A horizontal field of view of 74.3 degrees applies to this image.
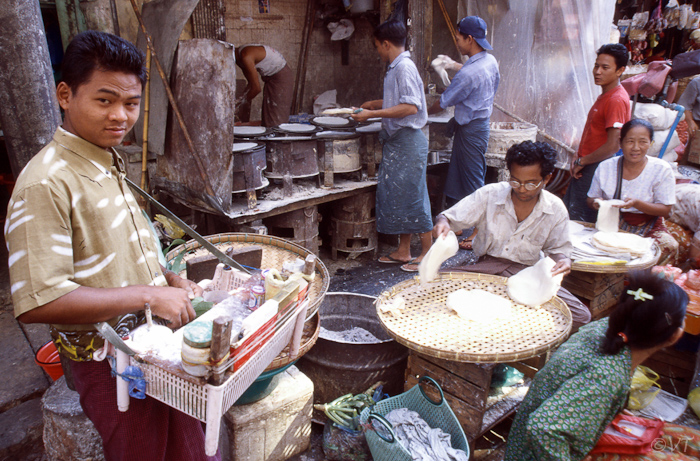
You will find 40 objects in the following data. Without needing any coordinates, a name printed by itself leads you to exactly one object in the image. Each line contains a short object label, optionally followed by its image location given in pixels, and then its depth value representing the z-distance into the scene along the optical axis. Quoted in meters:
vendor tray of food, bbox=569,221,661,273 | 3.17
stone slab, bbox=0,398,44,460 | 2.70
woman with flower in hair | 1.88
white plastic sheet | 6.69
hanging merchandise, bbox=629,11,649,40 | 9.34
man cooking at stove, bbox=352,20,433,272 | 4.54
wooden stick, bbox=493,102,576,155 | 6.71
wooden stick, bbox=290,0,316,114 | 8.59
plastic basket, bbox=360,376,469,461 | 2.29
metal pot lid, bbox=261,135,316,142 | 4.41
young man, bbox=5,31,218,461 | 1.29
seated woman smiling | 3.79
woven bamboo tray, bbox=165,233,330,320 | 2.78
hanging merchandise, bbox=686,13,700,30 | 9.35
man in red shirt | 4.32
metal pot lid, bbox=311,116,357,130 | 5.02
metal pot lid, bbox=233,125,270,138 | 4.46
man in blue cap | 5.04
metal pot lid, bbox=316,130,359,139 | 4.70
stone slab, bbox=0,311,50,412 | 3.02
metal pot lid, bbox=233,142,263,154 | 3.97
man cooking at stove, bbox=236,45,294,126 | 6.16
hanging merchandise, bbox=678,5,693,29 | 9.26
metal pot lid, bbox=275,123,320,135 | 4.66
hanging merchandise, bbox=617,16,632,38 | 9.55
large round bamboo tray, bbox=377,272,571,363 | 2.25
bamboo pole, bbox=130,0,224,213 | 3.81
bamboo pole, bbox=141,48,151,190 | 4.09
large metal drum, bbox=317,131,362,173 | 4.76
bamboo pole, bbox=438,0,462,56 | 7.14
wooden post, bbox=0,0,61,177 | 2.37
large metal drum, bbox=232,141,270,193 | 4.05
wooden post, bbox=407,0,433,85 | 6.95
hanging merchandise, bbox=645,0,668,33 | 9.37
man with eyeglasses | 2.90
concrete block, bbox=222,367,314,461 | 2.47
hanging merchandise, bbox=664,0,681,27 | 9.35
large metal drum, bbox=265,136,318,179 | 4.47
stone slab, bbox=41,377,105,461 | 2.30
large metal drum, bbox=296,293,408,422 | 2.87
